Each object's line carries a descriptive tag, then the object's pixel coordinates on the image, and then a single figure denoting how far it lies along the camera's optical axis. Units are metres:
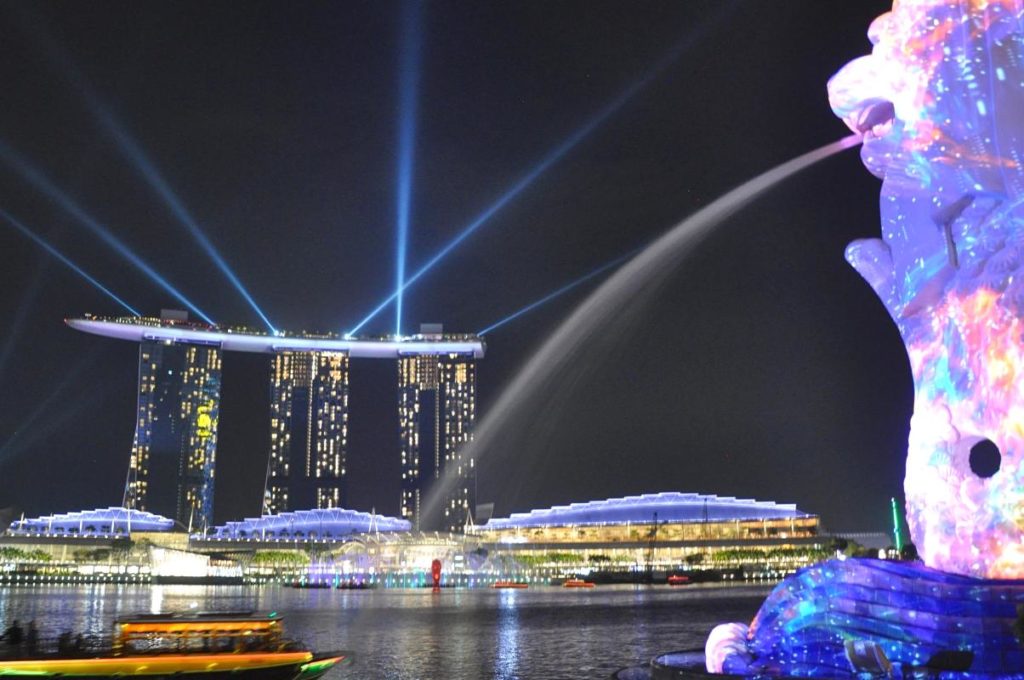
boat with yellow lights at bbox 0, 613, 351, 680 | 20.19
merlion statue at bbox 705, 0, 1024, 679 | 16.94
